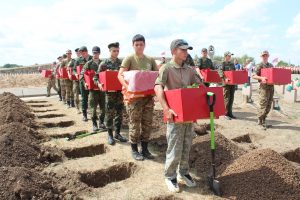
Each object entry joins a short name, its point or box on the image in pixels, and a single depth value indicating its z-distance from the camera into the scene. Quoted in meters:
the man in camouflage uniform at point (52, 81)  18.24
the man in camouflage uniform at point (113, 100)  7.16
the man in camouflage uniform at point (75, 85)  12.23
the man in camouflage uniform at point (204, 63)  11.39
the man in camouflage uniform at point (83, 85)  9.73
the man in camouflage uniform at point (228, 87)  10.51
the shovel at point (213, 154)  4.40
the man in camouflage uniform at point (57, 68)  15.29
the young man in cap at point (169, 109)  4.50
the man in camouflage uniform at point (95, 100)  8.51
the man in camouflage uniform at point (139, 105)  5.91
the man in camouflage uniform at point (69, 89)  13.75
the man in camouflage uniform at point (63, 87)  14.76
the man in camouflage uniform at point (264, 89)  8.91
